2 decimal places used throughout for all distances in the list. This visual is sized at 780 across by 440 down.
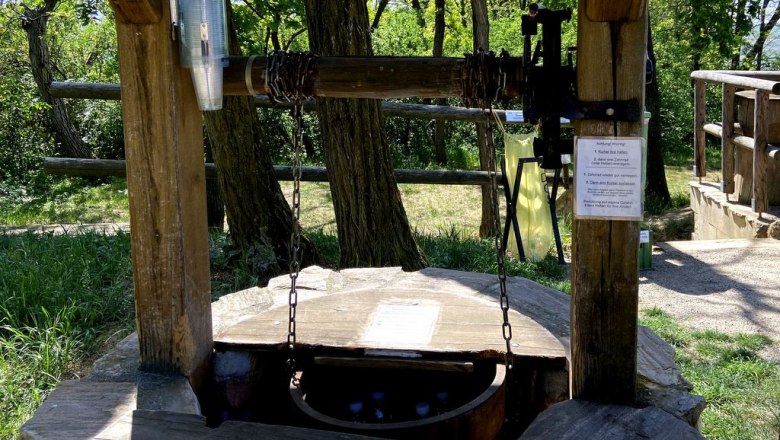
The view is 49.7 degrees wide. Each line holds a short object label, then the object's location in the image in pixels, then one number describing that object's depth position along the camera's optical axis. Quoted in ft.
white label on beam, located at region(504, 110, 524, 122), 22.61
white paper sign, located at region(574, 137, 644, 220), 8.33
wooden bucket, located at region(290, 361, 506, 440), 9.97
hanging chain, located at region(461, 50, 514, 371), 9.04
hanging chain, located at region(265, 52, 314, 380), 9.48
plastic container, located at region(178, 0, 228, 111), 9.00
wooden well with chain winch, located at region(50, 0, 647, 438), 8.28
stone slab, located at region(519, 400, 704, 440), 8.21
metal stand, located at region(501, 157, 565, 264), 25.68
